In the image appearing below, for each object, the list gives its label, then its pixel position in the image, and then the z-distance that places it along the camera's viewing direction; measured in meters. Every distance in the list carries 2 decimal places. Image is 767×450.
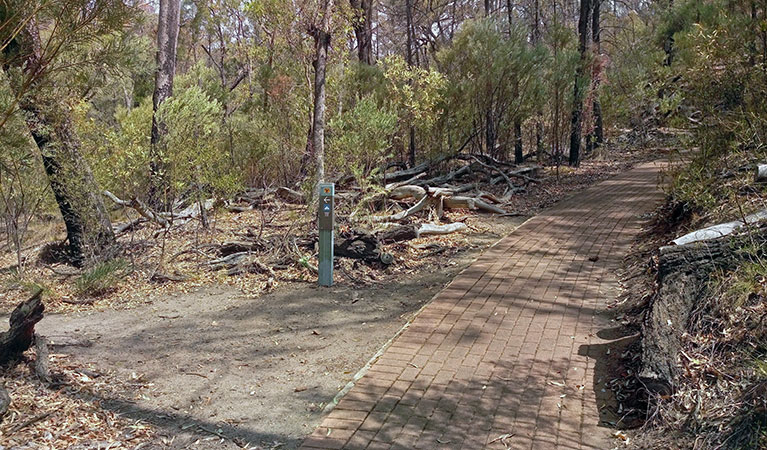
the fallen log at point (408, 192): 12.34
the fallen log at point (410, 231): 9.20
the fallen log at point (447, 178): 14.48
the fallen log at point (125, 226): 10.58
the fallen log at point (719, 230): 5.07
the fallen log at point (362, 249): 8.27
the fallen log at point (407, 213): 10.40
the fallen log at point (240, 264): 8.15
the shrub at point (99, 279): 7.30
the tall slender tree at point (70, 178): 8.05
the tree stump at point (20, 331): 4.56
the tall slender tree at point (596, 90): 19.12
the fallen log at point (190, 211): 10.16
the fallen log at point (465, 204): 12.38
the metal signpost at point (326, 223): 7.29
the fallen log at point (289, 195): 11.95
